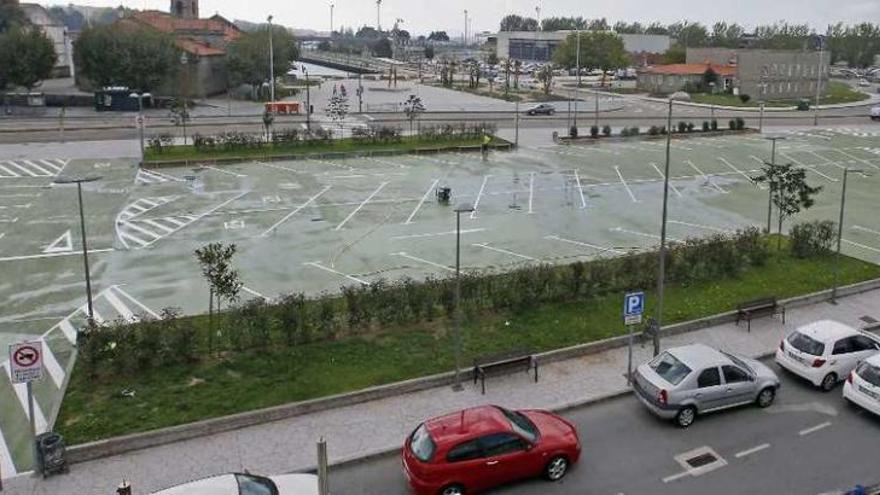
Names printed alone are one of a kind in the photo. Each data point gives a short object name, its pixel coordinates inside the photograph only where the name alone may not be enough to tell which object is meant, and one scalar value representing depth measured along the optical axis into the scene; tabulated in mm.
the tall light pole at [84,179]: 17188
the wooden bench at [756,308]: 19703
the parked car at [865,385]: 14870
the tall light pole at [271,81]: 61625
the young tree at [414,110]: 53125
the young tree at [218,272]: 17422
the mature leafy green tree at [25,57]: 60688
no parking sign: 12234
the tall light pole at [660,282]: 17172
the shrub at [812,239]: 24750
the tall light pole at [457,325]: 15703
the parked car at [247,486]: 10828
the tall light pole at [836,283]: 21514
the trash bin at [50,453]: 12688
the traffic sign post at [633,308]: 15855
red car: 11969
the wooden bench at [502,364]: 16266
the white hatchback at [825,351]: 16219
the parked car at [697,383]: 14648
